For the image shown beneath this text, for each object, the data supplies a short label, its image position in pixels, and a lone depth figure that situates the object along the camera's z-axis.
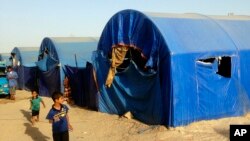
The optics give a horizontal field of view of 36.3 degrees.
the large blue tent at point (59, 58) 20.77
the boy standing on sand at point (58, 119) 8.26
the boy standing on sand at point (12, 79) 21.12
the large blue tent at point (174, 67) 11.60
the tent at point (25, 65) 26.36
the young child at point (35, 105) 13.38
